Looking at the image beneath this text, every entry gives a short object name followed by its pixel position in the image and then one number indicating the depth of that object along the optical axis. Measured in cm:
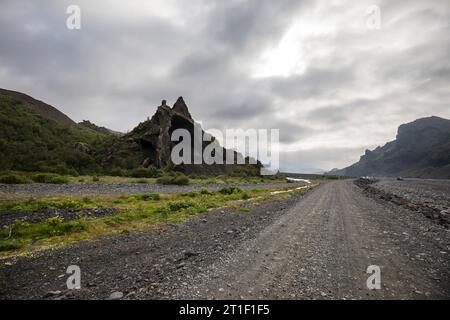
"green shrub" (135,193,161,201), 2609
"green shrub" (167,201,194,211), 1964
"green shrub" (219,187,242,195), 3626
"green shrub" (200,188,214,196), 3362
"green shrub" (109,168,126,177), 5946
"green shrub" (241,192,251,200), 3138
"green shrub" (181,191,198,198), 3055
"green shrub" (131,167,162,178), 6109
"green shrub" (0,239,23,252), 970
